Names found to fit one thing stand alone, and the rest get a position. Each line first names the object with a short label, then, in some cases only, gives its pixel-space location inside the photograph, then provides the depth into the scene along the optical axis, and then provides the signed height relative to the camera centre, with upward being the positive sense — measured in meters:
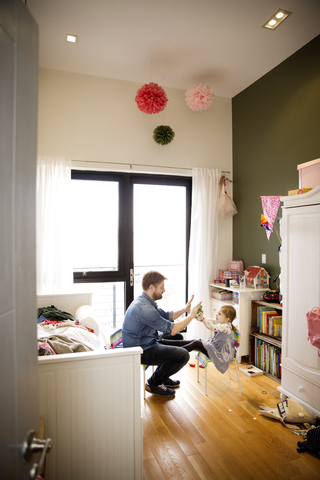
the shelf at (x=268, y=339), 2.90 -0.95
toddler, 2.58 -0.87
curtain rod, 3.57 +0.91
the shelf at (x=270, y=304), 3.00 -0.63
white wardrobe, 2.15 -0.36
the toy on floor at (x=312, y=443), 1.92 -1.25
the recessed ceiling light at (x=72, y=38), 2.81 +1.85
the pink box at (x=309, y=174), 2.42 +0.54
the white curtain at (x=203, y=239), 3.85 +0.03
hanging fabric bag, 1.99 -0.55
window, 3.69 +0.07
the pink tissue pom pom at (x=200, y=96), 3.30 +1.56
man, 2.32 -0.68
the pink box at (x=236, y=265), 3.86 -0.30
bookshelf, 2.96 -1.04
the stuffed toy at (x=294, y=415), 2.20 -1.25
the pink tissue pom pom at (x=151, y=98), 3.13 +1.45
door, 0.60 +0.01
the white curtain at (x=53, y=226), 3.31 +0.15
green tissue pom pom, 3.58 +1.23
